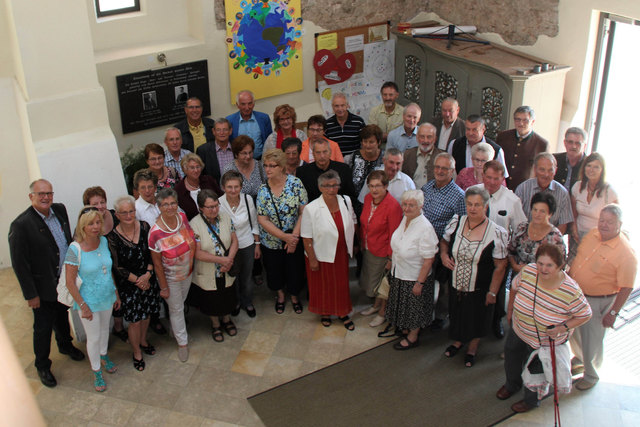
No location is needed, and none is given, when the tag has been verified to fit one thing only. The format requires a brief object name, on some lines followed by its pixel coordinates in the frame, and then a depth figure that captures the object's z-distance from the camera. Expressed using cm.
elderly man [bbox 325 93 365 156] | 659
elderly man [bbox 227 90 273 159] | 661
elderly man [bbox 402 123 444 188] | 587
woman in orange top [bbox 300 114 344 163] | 613
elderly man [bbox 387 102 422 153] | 628
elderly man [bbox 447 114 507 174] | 588
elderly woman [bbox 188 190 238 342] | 531
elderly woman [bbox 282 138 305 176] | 592
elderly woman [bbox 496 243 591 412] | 430
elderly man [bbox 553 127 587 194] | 552
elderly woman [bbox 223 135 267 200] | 580
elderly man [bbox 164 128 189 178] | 593
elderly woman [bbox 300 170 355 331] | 546
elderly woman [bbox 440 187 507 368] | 487
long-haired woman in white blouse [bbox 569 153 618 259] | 519
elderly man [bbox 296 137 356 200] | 565
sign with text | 720
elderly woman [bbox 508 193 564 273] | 477
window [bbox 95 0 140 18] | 712
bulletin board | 840
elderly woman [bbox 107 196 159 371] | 498
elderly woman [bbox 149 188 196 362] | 503
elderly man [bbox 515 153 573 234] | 522
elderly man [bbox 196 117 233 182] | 615
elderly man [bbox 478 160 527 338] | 513
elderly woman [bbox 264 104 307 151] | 636
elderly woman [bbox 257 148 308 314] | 553
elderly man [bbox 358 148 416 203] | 557
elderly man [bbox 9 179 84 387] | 486
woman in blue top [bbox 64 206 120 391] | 469
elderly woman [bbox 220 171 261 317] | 545
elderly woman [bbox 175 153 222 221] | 554
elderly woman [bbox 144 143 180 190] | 563
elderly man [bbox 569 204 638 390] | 461
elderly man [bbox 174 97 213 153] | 645
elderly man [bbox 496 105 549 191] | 596
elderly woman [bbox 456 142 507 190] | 546
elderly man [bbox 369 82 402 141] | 680
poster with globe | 768
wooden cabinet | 716
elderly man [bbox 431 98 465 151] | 637
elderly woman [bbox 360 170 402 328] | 534
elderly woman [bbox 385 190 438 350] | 512
